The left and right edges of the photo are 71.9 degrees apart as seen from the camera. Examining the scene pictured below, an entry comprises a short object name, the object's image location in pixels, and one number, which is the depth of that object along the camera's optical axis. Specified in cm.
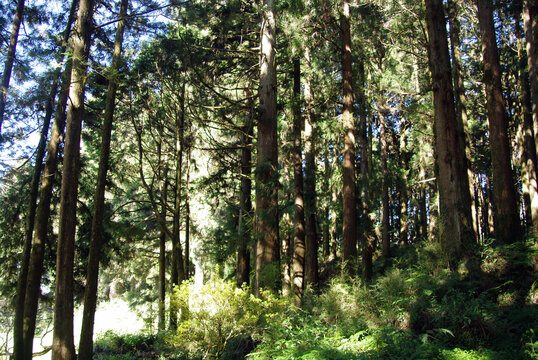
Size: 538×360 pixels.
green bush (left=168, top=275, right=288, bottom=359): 673
